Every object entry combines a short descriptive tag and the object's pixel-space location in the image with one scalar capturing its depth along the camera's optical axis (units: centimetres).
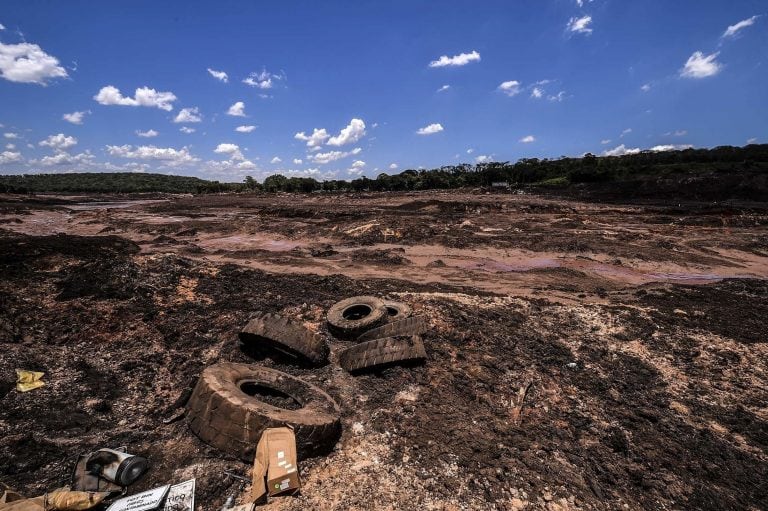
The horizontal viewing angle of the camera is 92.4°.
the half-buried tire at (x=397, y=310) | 805
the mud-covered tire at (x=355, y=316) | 755
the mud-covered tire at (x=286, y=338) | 645
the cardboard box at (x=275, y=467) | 373
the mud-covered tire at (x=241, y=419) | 421
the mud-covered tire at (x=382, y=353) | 627
